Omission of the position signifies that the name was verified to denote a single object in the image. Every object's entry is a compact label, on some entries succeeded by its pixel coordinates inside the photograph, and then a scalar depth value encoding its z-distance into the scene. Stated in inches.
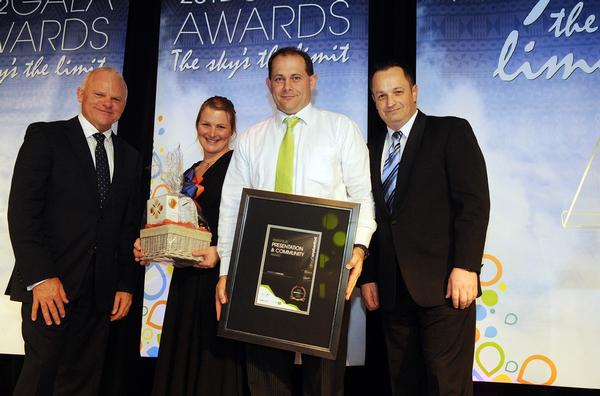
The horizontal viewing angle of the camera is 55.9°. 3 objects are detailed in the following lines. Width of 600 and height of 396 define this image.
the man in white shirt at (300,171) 97.0
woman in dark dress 110.7
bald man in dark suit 110.1
